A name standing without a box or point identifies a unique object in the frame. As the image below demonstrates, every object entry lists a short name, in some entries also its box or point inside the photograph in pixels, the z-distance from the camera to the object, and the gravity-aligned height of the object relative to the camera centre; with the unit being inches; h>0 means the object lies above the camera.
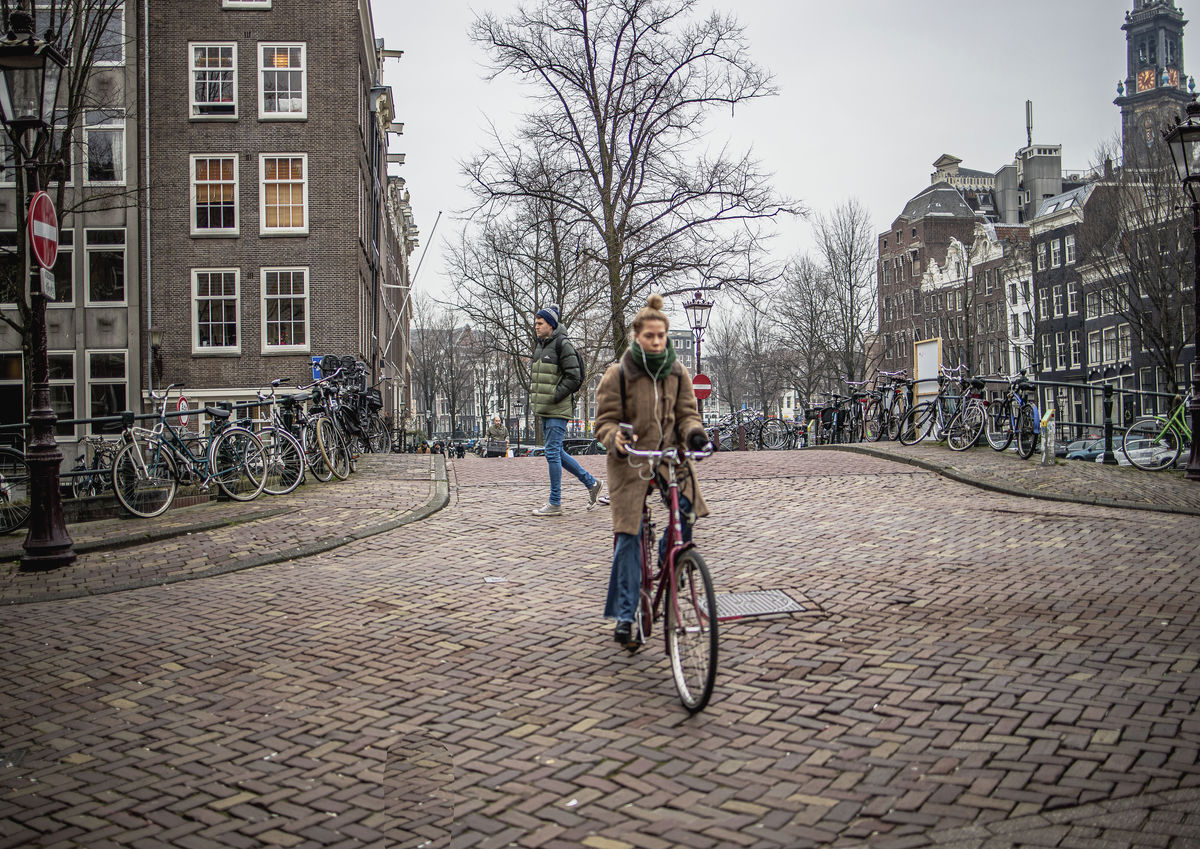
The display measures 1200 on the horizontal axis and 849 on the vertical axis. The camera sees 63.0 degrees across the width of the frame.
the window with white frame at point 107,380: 1182.9 +72.6
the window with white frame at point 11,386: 1177.4 +67.1
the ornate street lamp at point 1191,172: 486.6 +127.6
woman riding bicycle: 197.9 +2.6
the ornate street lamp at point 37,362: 328.2 +28.0
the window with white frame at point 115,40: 1138.7 +470.1
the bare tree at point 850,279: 2085.4 +315.8
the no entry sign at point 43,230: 324.2 +71.3
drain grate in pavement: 235.8 -44.1
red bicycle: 169.0 -32.1
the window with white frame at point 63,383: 1177.4 +69.5
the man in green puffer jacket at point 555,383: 396.8 +19.9
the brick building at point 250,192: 1148.5 +293.2
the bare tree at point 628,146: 1106.7 +332.1
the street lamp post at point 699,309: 1138.0 +141.1
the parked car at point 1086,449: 1212.5 -37.8
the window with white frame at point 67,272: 1190.3 +205.7
